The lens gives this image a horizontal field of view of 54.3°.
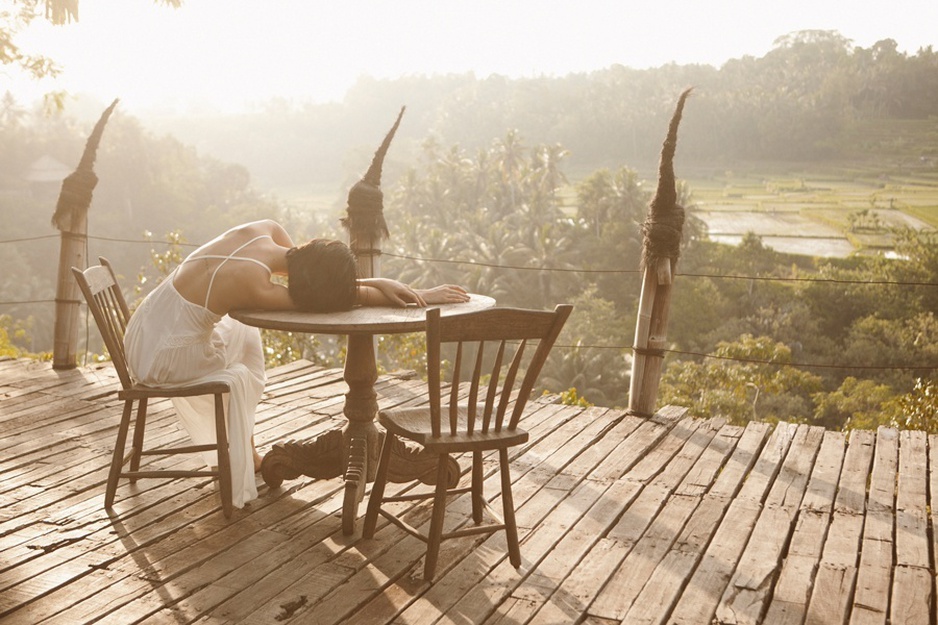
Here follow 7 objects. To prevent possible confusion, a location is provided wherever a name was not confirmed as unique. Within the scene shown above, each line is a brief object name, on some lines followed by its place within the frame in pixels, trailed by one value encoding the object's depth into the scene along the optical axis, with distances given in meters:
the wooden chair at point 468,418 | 2.61
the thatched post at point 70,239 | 5.85
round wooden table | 3.44
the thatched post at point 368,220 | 5.45
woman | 3.23
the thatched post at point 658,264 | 4.79
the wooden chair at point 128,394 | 3.32
